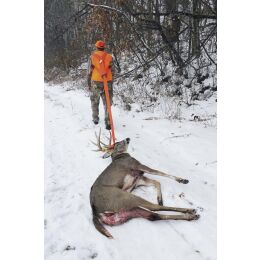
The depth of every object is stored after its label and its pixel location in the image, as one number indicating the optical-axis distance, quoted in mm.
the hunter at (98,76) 4682
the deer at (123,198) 2621
